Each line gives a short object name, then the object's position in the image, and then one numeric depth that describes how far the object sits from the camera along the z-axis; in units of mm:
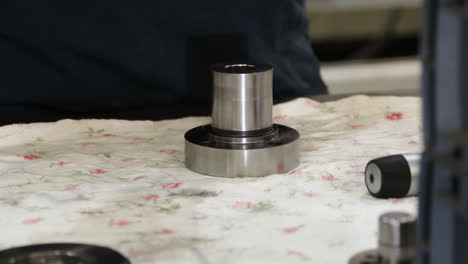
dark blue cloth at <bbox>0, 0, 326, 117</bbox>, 1237
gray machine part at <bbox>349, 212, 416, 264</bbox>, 729
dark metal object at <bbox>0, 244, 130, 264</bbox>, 790
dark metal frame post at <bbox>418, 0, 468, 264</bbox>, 614
